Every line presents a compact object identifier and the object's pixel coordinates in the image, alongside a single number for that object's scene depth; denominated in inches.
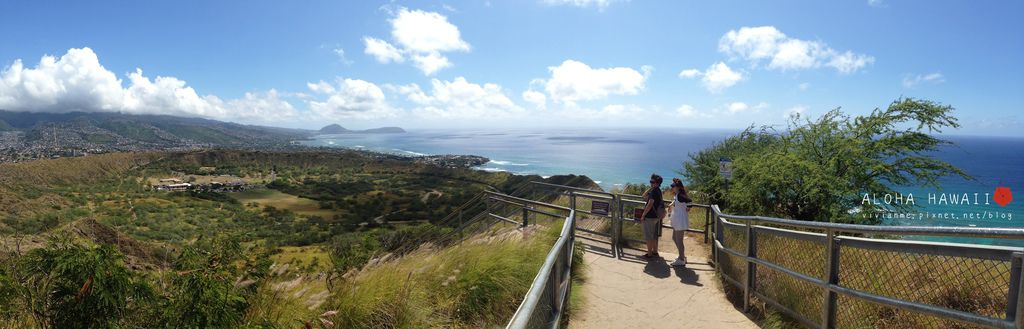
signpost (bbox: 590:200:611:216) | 337.4
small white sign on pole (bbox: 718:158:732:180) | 488.4
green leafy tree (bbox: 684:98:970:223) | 447.2
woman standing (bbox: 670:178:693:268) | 291.3
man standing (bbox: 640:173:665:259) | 304.0
